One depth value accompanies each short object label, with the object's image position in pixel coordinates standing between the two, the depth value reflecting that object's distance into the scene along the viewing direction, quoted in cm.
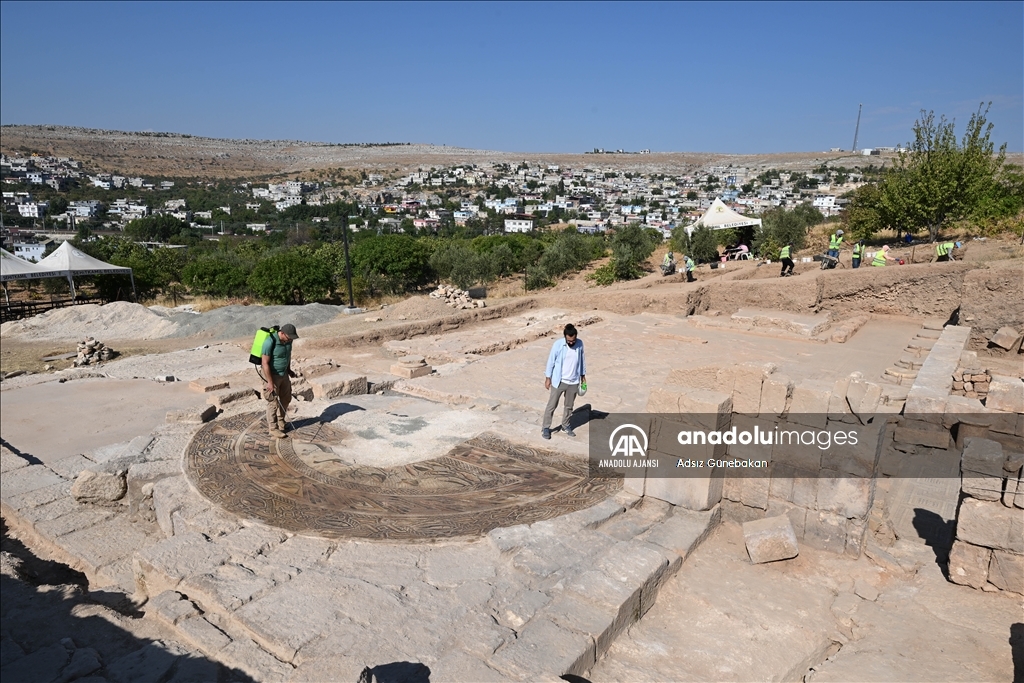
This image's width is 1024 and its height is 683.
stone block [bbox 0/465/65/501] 670
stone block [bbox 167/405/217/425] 804
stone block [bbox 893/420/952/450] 811
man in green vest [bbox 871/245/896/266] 1752
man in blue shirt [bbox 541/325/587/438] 705
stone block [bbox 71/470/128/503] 640
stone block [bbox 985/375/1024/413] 749
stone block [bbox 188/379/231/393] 1030
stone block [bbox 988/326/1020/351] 1153
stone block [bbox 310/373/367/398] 897
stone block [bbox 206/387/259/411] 866
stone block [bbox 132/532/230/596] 456
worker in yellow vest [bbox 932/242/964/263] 1700
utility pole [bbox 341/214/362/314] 2020
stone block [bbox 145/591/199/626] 418
